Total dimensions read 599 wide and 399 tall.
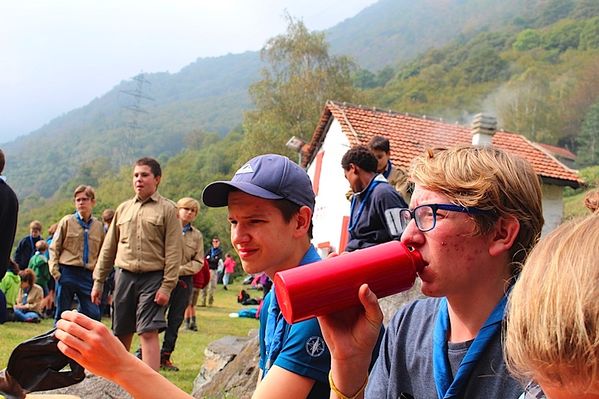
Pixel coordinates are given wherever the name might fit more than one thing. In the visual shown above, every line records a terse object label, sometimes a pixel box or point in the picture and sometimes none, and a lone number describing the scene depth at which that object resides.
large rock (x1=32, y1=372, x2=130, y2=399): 3.97
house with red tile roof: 19.86
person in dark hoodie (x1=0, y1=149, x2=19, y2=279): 4.88
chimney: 16.14
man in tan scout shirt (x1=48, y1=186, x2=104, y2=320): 7.74
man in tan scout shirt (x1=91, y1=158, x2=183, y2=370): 5.63
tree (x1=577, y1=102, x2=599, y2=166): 65.94
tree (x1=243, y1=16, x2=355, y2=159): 40.00
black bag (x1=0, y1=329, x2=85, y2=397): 1.96
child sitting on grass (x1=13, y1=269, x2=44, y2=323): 10.95
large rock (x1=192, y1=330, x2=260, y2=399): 4.96
